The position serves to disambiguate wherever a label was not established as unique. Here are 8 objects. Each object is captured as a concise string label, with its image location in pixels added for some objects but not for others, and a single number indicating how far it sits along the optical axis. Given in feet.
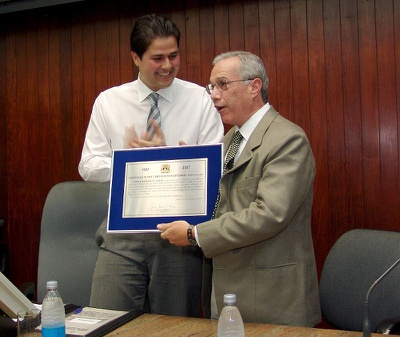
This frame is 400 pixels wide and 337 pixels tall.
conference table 6.32
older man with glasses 7.25
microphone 4.89
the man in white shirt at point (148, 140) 8.84
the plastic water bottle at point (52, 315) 5.75
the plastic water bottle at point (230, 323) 5.56
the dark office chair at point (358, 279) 7.83
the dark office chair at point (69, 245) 10.28
